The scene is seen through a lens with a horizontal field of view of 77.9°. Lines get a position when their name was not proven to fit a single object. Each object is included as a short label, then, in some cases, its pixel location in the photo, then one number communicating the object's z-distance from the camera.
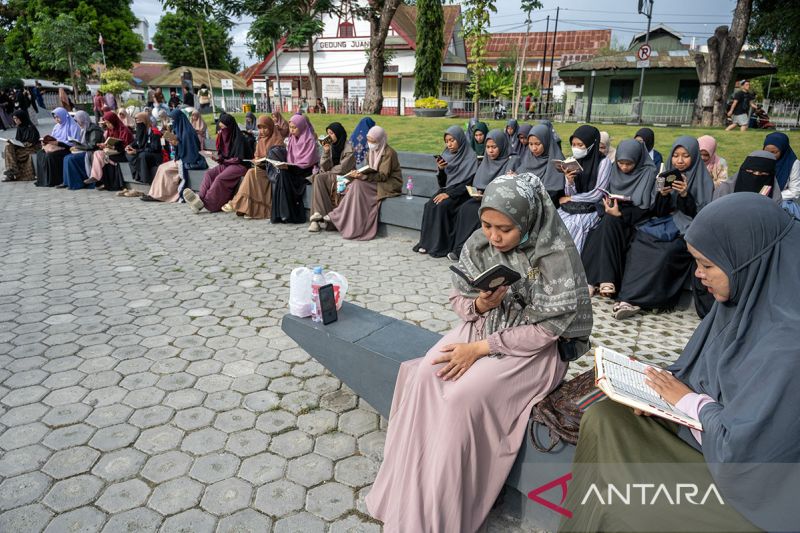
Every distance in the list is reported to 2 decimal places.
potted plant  19.14
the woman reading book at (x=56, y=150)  10.51
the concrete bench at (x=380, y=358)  2.14
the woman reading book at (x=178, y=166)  8.95
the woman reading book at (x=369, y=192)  6.98
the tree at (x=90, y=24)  33.91
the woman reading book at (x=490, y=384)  2.05
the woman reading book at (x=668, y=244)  4.52
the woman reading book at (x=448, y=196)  6.29
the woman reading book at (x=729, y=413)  1.44
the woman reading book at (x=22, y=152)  11.19
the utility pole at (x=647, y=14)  18.33
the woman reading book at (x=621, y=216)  4.85
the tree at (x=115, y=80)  26.95
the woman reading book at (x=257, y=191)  8.02
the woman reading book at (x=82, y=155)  10.35
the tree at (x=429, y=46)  27.00
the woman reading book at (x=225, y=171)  8.34
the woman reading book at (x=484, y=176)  6.12
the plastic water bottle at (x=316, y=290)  3.10
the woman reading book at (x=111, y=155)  9.95
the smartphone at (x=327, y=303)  3.09
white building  33.28
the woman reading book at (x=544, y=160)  5.79
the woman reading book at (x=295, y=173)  7.70
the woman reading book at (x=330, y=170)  7.38
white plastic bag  3.15
